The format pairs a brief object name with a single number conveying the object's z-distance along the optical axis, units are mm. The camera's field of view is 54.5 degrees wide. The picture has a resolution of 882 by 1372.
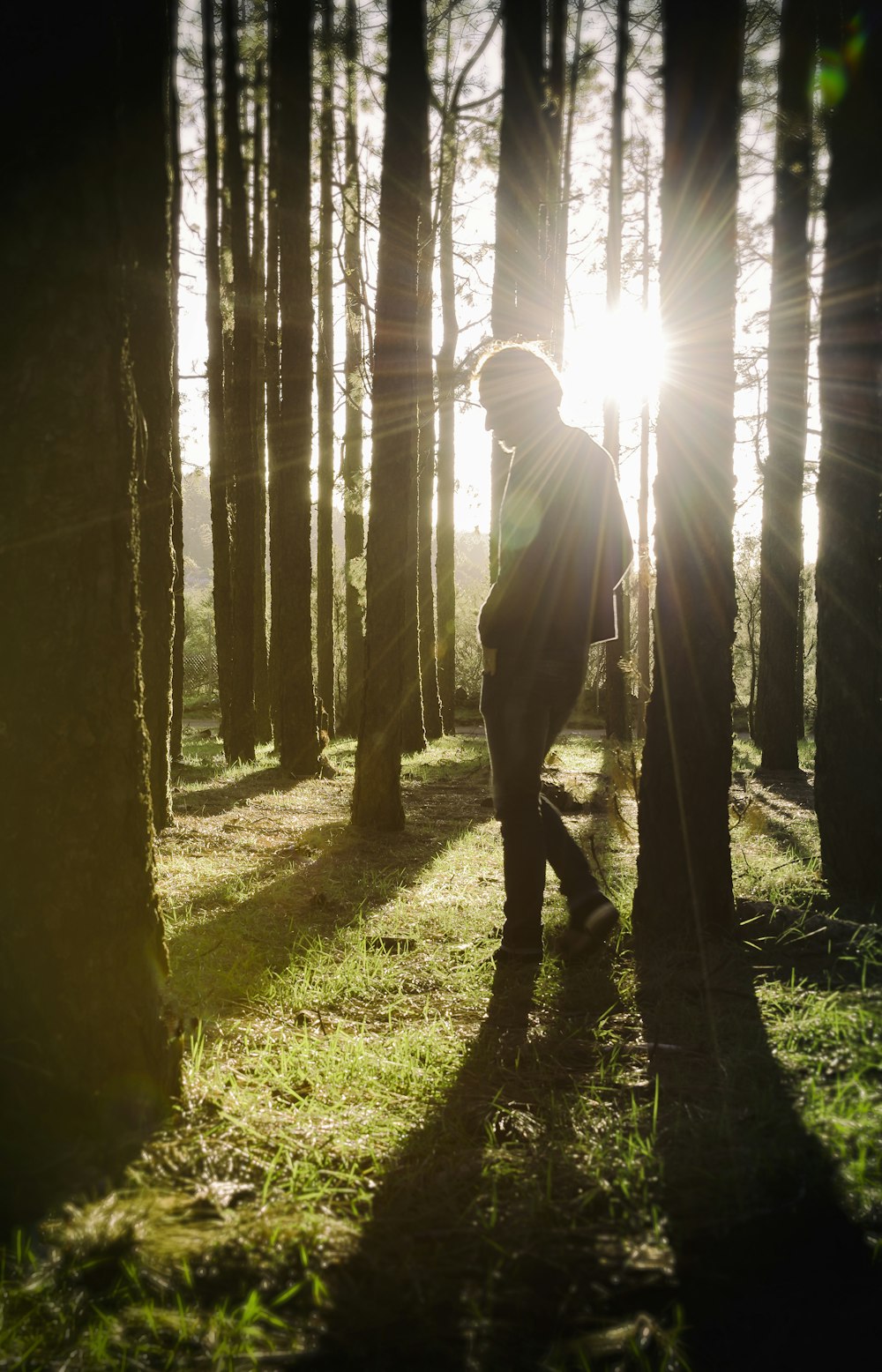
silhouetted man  3414
